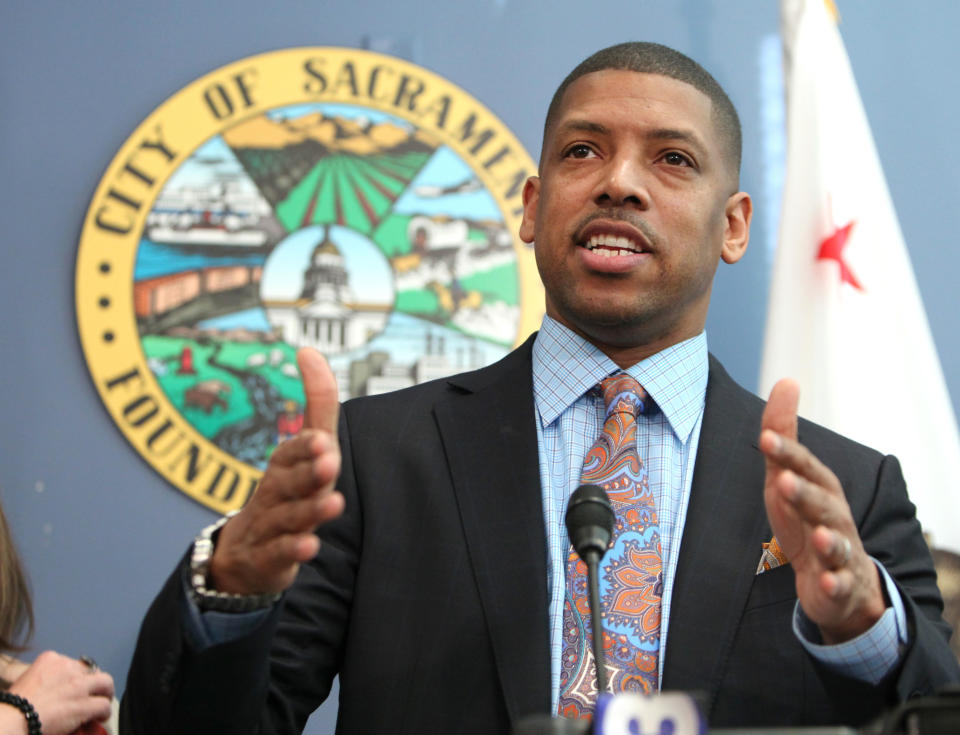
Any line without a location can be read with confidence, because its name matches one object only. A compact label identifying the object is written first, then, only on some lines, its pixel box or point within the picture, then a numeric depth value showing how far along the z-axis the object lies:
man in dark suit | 1.53
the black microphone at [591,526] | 1.51
